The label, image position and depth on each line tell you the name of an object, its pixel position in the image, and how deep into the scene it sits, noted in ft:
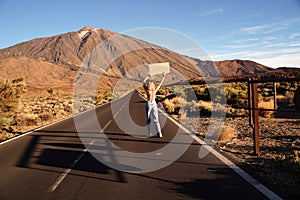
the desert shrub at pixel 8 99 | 68.04
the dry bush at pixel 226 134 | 34.03
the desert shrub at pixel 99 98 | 178.04
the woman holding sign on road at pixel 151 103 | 36.19
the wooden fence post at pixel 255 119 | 26.08
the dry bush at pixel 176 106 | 69.10
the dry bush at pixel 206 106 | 66.49
